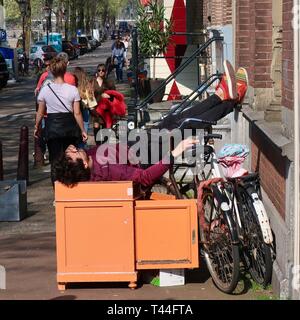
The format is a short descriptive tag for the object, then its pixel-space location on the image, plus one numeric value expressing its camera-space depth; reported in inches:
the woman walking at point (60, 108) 411.8
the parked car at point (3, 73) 1526.8
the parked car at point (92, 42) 3727.1
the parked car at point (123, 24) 5004.9
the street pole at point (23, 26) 2121.7
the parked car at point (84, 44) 3297.2
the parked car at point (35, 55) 2166.0
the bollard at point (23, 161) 504.4
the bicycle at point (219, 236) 267.0
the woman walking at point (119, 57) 1547.7
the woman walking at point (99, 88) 567.5
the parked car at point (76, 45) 3047.2
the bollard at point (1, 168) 498.6
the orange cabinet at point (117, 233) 272.8
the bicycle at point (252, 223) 268.7
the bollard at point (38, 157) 581.0
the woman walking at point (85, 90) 548.1
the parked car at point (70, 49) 2672.2
